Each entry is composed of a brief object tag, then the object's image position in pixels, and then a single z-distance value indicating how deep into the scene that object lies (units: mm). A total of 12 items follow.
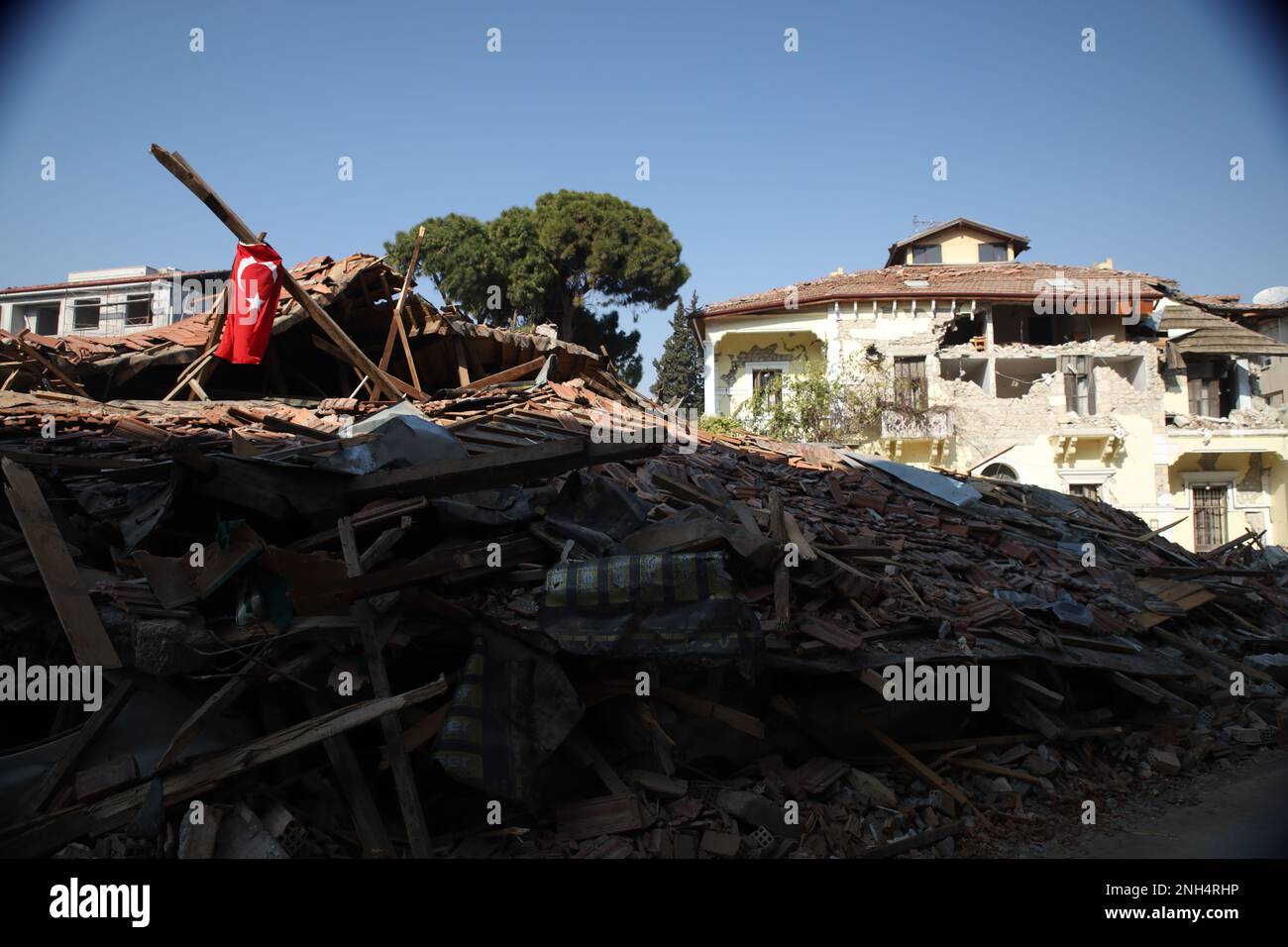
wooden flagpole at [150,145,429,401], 7074
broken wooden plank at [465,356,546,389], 13484
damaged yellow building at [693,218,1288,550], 24469
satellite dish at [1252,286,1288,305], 27875
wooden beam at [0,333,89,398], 10805
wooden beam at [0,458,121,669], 4949
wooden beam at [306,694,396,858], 4766
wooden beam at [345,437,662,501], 5160
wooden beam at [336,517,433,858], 4770
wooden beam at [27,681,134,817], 4645
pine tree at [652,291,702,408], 44719
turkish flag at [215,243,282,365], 9078
